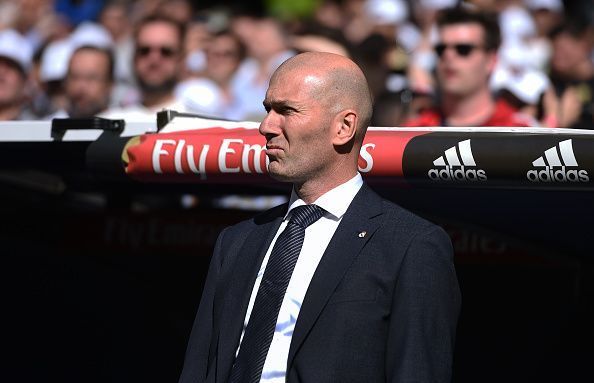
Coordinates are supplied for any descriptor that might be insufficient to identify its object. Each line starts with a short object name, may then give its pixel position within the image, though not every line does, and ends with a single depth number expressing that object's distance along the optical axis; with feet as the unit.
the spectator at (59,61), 64.23
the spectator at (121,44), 64.64
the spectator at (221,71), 60.59
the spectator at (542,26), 71.36
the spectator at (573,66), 58.18
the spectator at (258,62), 61.46
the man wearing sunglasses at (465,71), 38.55
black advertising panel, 21.71
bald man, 20.21
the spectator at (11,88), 54.49
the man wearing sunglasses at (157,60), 46.98
